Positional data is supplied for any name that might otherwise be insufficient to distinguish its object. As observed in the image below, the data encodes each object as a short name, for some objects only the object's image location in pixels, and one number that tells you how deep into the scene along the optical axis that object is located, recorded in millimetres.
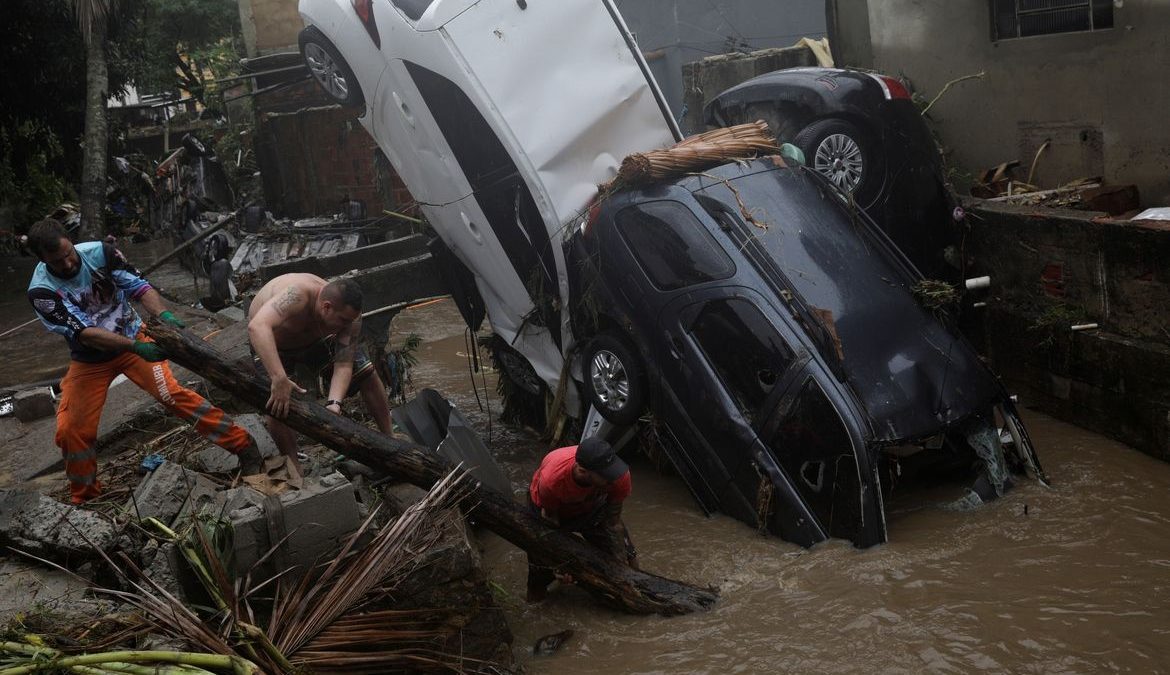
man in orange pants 5672
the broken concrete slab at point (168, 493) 5012
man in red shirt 5043
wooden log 5297
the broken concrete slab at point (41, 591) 4453
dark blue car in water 5402
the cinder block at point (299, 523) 4652
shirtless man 5699
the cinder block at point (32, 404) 8234
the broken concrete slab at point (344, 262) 9297
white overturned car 6887
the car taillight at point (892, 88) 8672
